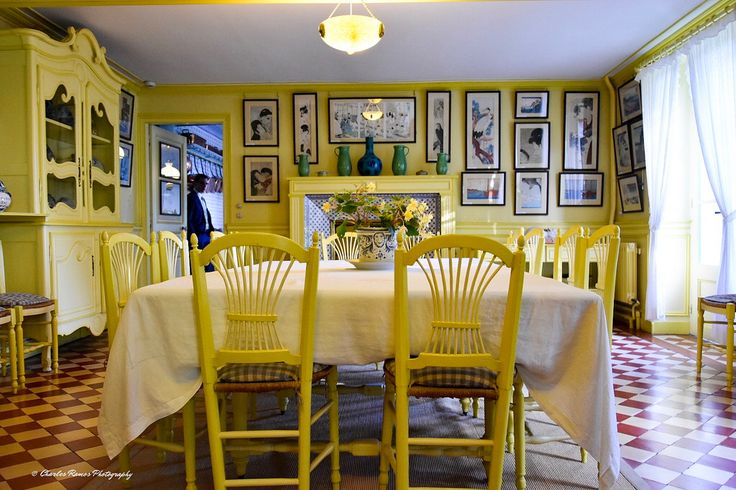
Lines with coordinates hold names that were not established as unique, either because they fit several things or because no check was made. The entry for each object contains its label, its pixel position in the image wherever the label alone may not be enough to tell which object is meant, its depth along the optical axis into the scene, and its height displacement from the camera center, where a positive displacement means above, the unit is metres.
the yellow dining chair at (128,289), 1.79 -0.27
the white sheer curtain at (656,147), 4.45 +0.72
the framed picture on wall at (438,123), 5.72 +1.19
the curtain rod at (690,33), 3.61 +1.56
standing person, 6.54 +0.13
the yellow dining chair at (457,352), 1.56 -0.42
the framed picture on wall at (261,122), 5.82 +1.22
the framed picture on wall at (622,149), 5.22 +0.83
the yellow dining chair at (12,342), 2.99 -0.73
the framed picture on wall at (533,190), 5.73 +0.41
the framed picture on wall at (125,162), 5.39 +0.71
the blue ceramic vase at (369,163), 5.59 +0.71
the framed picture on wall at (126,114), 5.41 +1.24
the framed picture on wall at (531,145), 5.71 +0.93
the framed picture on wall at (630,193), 5.06 +0.34
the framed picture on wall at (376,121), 5.75 +1.23
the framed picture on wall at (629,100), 5.01 +1.32
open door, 5.93 +0.58
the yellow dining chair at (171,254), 2.33 -0.15
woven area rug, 1.93 -1.01
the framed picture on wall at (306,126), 5.77 +1.17
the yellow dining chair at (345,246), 3.85 -0.17
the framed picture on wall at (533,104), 5.70 +1.40
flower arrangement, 2.26 +0.07
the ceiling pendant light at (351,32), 2.77 +1.10
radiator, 4.97 -0.59
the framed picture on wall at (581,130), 5.68 +1.10
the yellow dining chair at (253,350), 1.62 -0.42
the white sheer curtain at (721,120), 3.60 +0.81
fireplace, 5.49 +0.39
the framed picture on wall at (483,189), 5.74 +0.43
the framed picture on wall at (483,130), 5.71 +1.11
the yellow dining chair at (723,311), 3.05 -0.55
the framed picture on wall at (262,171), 5.84 +0.65
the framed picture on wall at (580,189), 5.70 +0.42
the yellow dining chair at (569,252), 2.60 -0.15
